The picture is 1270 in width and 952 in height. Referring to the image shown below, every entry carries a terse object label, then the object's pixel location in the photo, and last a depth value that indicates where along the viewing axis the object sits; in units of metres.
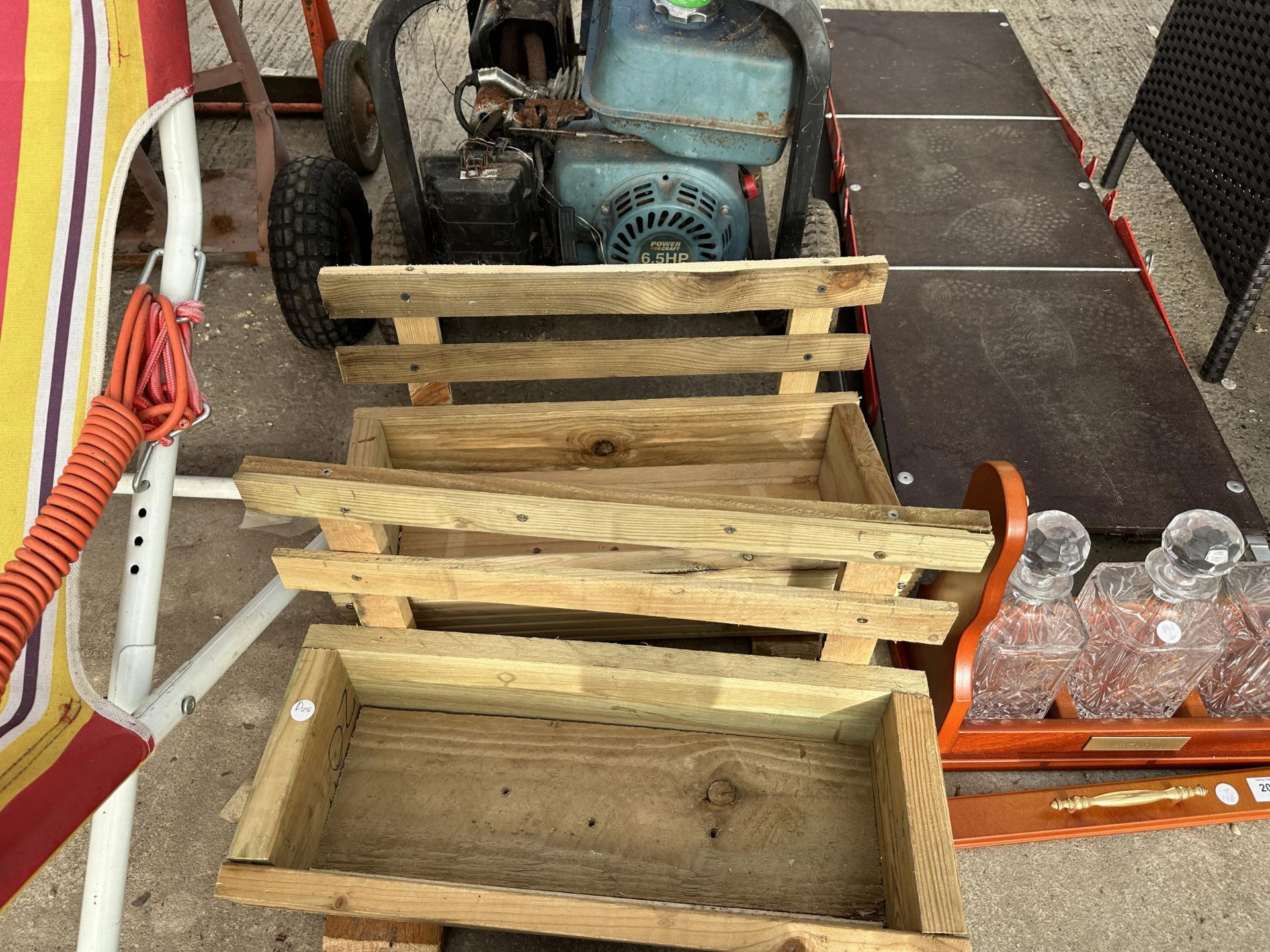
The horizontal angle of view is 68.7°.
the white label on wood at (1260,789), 1.80
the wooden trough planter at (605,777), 1.38
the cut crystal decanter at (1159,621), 1.59
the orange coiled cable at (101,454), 1.10
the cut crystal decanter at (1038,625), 1.61
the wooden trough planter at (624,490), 1.27
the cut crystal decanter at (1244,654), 1.72
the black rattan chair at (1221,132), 2.42
